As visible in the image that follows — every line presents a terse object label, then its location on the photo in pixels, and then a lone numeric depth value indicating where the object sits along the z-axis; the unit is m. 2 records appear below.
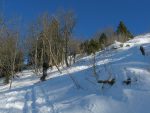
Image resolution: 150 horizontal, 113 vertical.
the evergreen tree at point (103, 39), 27.80
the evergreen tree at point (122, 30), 30.75
